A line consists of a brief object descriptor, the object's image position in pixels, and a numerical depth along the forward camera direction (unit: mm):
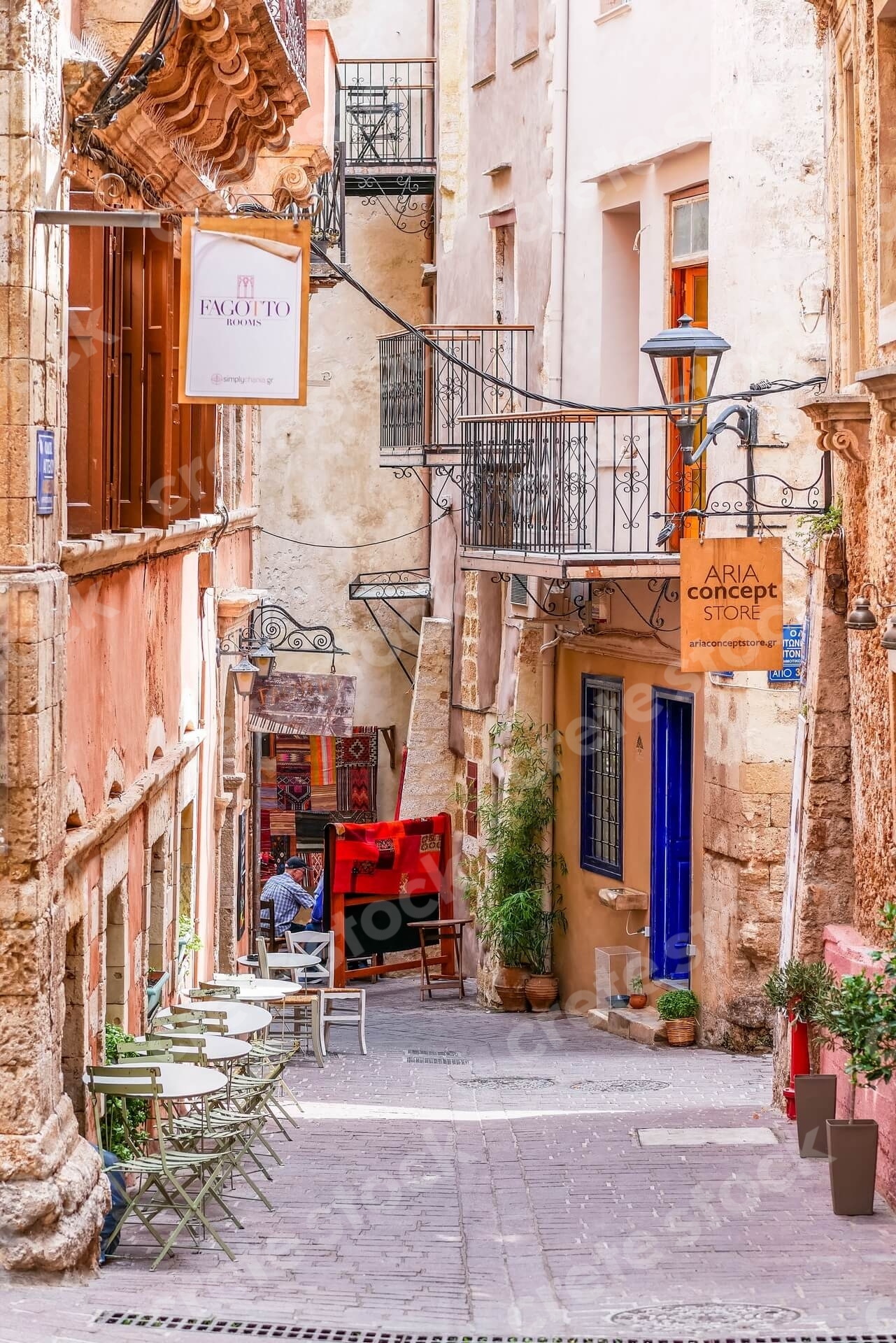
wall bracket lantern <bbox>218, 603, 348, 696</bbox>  17422
